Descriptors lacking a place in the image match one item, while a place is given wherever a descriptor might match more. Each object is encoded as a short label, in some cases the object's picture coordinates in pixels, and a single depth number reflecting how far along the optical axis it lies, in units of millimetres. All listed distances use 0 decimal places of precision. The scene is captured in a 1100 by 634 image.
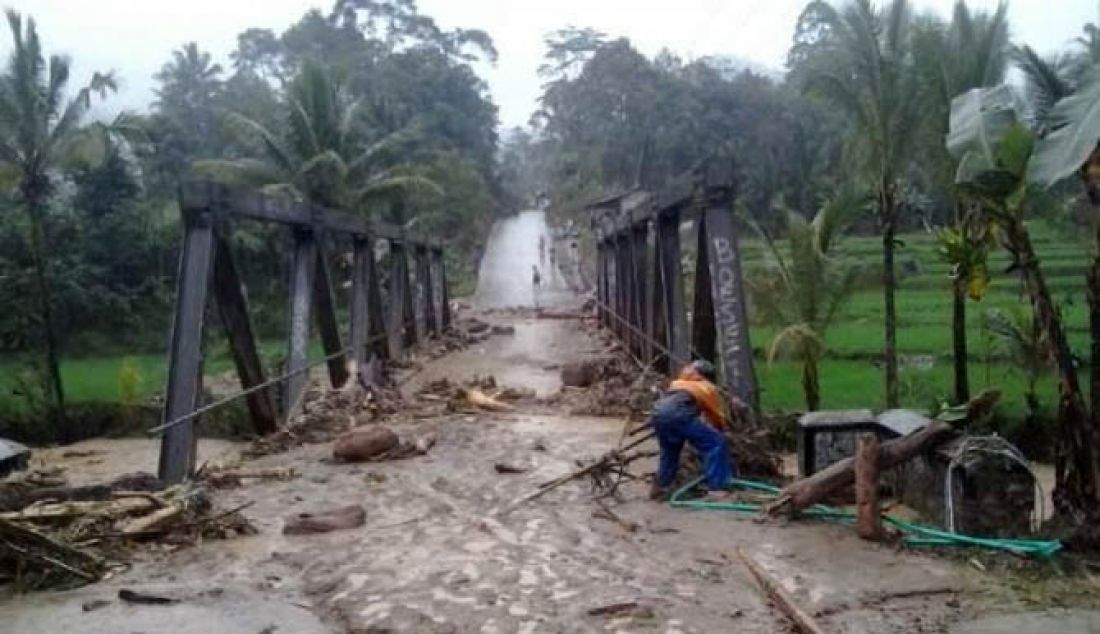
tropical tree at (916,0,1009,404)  15719
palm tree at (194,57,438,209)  26578
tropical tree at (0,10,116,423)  21031
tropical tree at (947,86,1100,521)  6742
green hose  6312
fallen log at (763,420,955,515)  6977
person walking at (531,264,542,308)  43316
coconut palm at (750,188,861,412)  14703
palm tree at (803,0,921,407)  16328
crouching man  8070
